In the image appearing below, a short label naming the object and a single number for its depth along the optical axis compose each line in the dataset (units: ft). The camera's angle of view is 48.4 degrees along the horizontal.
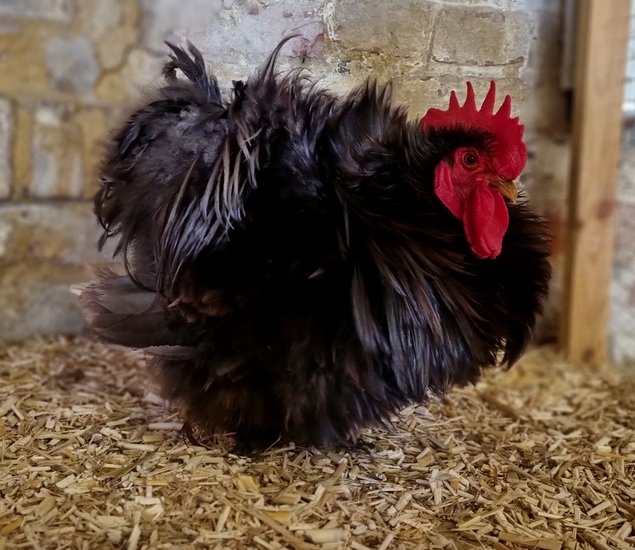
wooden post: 2.79
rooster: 1.47
